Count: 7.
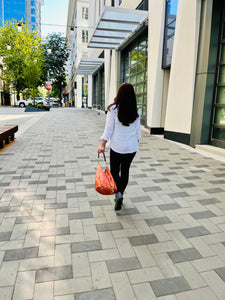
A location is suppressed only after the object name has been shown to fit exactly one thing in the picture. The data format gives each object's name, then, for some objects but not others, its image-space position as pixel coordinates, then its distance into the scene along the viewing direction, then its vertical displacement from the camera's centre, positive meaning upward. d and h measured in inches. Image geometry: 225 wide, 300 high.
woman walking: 127.1 -15.9
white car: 1510.8 -14.0
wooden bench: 290.3 -40.0
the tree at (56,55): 1924.2 +356.1
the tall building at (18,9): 3740.2 +1381.0
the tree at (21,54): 1209.4 +249.7
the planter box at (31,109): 1051.7 -33.9
